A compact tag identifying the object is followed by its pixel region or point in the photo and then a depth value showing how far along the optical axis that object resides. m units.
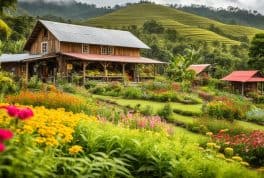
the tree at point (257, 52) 51.06
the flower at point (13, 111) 5.09
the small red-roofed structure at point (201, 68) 55.25
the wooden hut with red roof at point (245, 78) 46.24
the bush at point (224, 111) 22.43
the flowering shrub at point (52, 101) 15.57
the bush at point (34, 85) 27.73
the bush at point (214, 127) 16.69
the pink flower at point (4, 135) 4.04
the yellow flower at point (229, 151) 10.26
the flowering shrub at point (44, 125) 5.23
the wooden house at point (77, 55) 39.78
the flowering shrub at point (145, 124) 12.14
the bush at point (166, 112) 20.88
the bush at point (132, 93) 28.53
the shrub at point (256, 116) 22.62
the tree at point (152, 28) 92.94
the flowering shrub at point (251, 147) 12.26
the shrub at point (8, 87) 18.14
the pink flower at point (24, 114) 5.11
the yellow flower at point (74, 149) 6.19
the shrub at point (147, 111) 20.55
